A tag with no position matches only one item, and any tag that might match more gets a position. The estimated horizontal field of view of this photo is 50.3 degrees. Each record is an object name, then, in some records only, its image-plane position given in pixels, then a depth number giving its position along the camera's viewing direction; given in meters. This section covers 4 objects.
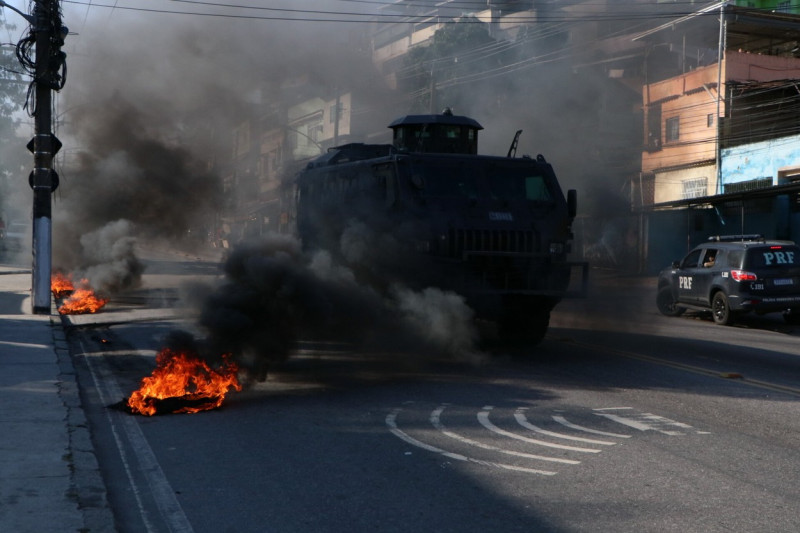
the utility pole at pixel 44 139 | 15.50
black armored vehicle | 10.20
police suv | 16.34
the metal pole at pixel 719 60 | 29.98
